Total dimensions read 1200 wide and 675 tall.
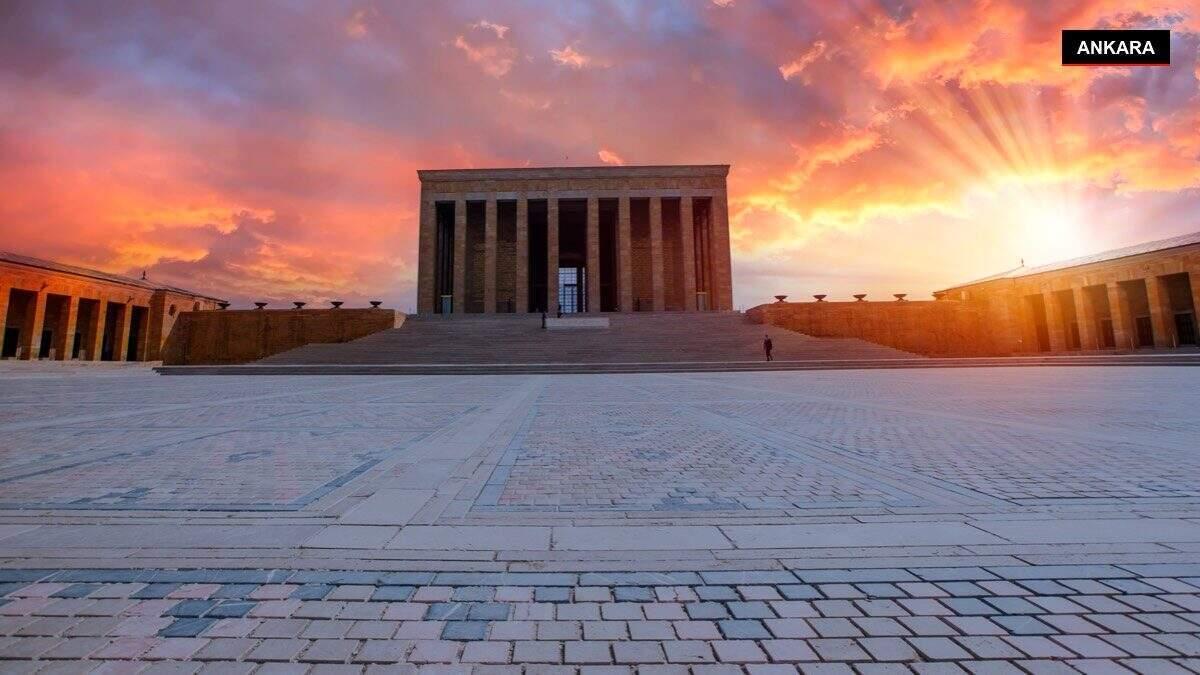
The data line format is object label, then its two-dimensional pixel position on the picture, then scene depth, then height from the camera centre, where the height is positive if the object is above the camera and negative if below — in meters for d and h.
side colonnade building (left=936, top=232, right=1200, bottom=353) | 33.53 +4.61
